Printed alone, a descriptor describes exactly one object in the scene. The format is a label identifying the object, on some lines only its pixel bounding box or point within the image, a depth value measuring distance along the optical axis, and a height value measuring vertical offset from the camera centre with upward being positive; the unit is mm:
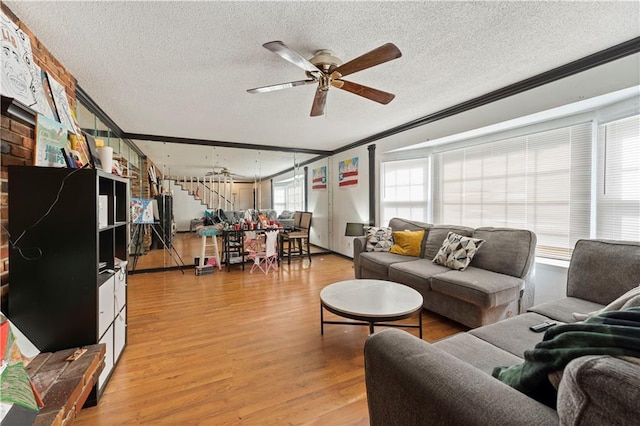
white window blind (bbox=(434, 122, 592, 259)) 2607 +240
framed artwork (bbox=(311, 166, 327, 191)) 6461 +680
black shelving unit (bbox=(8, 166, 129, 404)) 1495 -287
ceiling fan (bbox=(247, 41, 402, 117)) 1728 +1023
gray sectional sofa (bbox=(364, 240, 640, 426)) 506 -538
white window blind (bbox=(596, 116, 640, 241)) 2240 +221
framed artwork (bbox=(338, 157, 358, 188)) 5535 +727
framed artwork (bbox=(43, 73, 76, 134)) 2035 +848
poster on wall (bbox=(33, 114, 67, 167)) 1687 +440
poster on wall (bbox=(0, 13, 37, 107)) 1532 +894
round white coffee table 1953 -784
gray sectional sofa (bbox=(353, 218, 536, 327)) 2350 -720
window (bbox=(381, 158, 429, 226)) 4281 +284
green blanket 567 -341
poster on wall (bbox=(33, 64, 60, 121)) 1808 +798
